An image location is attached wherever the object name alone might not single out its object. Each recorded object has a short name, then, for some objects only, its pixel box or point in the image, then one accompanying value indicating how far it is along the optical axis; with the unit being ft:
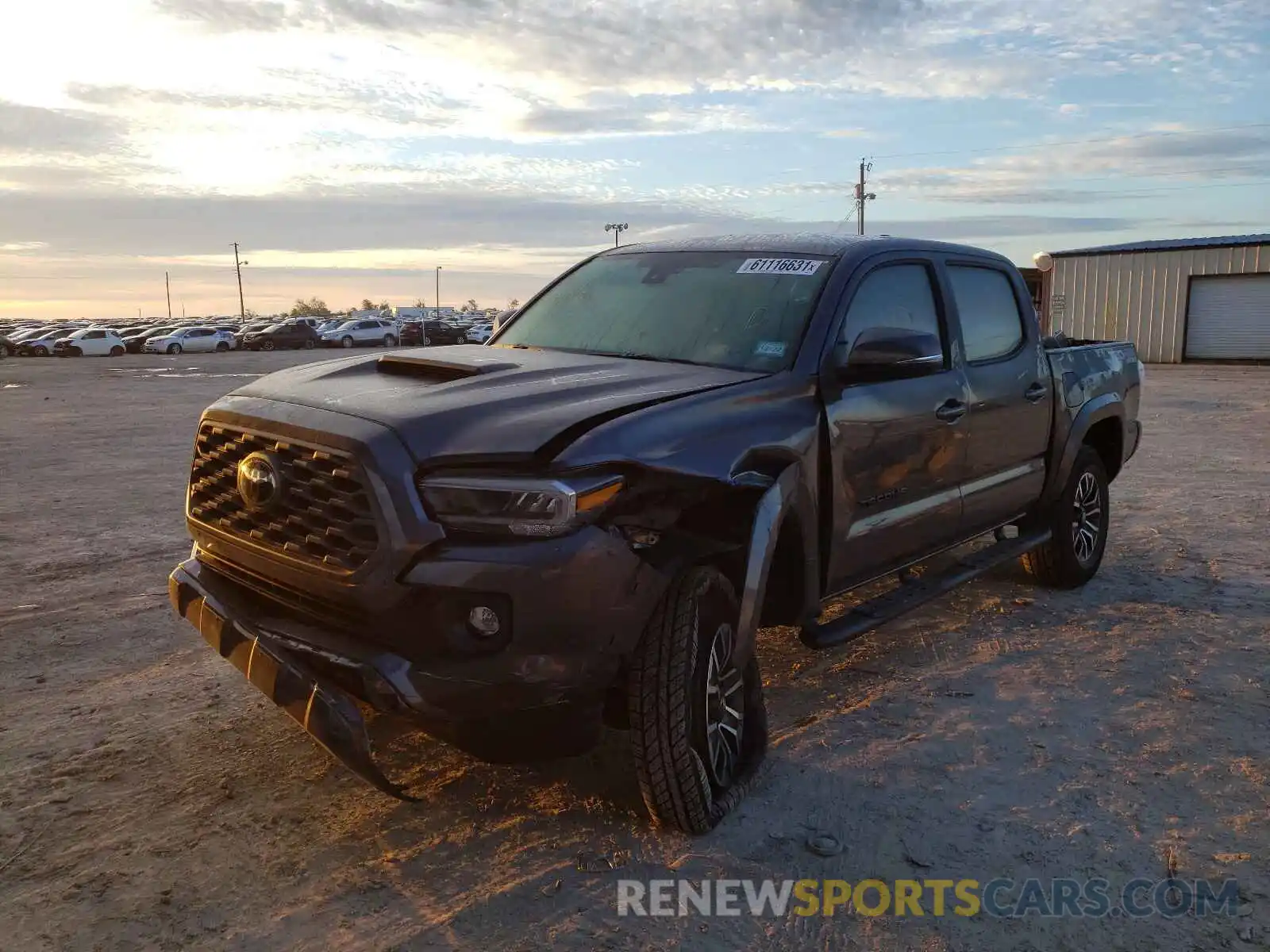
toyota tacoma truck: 9.07
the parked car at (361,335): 174.50
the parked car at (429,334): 179.42
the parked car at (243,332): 179.01
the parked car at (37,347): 159.12
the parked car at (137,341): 171.83
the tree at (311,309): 459.32
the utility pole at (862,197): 200.22
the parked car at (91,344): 154.92
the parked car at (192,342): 165.89
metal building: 102.12
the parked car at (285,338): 171.12
